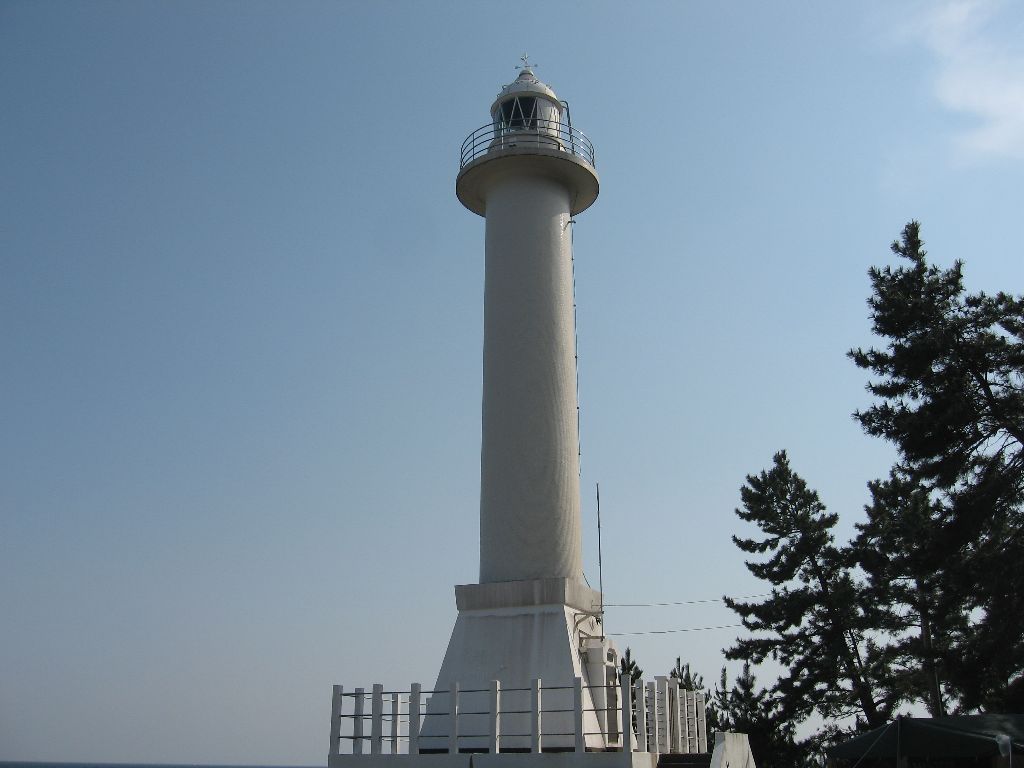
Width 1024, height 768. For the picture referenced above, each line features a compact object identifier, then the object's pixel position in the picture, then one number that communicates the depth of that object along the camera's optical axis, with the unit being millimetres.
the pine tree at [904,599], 22891
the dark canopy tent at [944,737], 15125
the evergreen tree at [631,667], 27148
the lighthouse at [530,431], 16969
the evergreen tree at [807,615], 27375
